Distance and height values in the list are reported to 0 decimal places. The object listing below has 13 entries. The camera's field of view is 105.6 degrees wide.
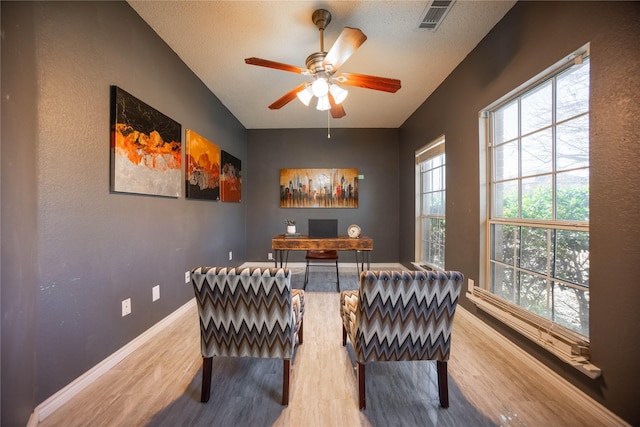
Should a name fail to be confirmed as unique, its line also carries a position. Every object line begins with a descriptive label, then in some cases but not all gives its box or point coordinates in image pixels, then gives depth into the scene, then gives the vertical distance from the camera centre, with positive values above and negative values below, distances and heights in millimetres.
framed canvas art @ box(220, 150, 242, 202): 3584 +543
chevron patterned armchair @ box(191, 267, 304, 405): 1229 -550
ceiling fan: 1701 +1140
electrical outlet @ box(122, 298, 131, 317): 1795 -708
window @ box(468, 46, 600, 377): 1456 +8
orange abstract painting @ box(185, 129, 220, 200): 2631 +540
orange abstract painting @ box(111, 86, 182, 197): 1708 +513
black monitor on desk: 3301 -216
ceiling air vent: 1782 +1539
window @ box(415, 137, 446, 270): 3250 +105
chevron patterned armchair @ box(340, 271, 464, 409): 1216 -558
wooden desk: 3051 -402
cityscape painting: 4668 +468
